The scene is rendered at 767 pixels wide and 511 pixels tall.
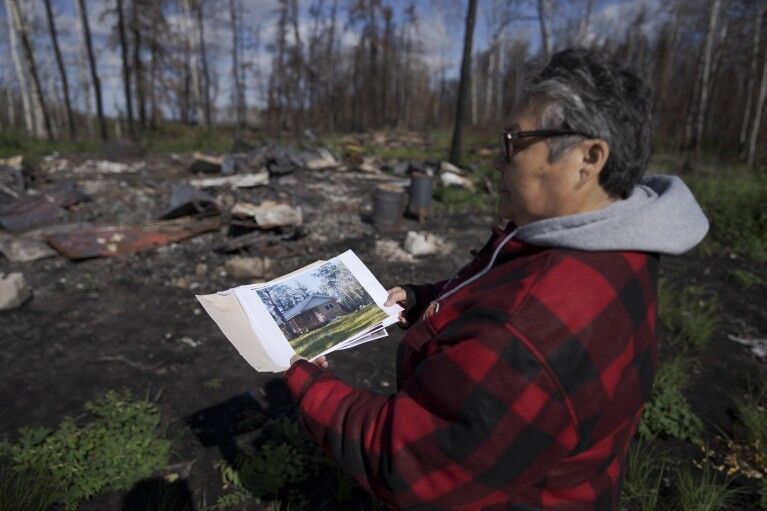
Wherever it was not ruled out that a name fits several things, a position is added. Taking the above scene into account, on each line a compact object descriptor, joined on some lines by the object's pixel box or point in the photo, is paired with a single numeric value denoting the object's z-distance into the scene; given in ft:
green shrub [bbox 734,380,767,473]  8.23
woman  2.57
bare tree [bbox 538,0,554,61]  40.04
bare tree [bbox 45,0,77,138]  53.80
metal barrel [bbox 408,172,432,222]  25.32
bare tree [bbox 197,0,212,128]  68.18
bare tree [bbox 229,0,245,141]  66.85
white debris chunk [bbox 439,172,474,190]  33.18
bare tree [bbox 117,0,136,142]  52.85
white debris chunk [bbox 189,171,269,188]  27.66
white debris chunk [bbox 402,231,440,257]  20.10
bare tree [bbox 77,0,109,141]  51.98
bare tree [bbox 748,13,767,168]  45.09
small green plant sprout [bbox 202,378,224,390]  10.39
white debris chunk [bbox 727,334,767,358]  12.49
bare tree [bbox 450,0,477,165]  38.99
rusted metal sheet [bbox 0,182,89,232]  20.68
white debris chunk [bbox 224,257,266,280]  17.43
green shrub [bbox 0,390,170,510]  7.04
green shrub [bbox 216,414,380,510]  7.34
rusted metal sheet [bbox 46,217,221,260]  17.80
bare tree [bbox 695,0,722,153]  46.42
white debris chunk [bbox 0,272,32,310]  13.74
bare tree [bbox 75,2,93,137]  60.34
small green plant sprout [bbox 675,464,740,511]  6.67
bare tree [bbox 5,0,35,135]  57.77
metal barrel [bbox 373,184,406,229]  23.40
